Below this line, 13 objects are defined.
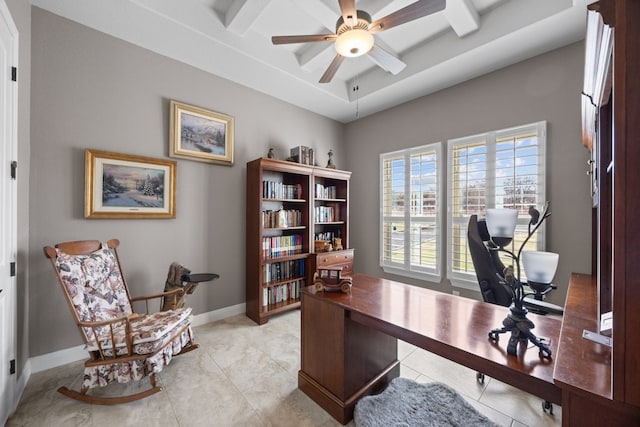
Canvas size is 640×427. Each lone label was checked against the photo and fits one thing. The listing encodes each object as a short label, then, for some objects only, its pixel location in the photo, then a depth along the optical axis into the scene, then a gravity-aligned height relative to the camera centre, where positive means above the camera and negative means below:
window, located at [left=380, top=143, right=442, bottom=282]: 3.41 +0.05
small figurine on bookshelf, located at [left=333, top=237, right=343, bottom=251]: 3.85 -0.44
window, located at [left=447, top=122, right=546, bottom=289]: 2.67 +0.39
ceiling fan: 1.63 +1.33
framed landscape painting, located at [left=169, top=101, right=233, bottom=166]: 2.73 +0.90
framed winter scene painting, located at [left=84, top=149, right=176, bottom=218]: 2.28 +0.27
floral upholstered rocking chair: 1.71 -0.84
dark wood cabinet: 0.63 -0.13
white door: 1.47 +0.02
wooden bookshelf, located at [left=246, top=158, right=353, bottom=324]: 3.03 -0.18
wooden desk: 0.95 -0.56
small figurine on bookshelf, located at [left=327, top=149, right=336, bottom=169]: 3.88 +0.77
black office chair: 1.87 -0.39
